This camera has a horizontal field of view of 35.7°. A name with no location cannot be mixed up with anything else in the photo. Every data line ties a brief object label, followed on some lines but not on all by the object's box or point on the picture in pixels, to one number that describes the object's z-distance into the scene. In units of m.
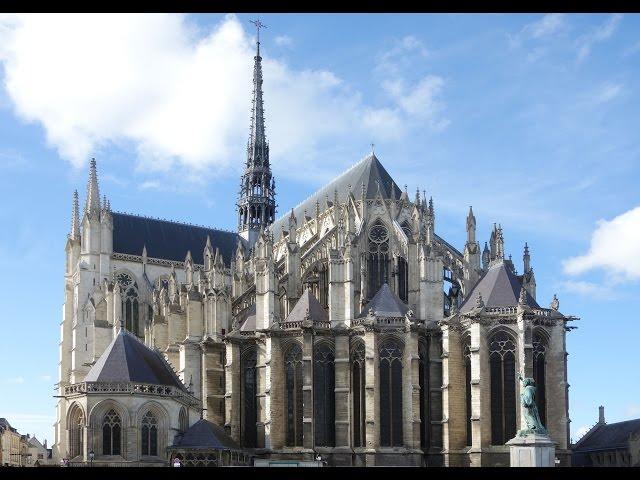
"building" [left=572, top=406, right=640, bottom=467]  50.22
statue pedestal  38.81
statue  38.66
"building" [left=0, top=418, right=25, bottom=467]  78.56
